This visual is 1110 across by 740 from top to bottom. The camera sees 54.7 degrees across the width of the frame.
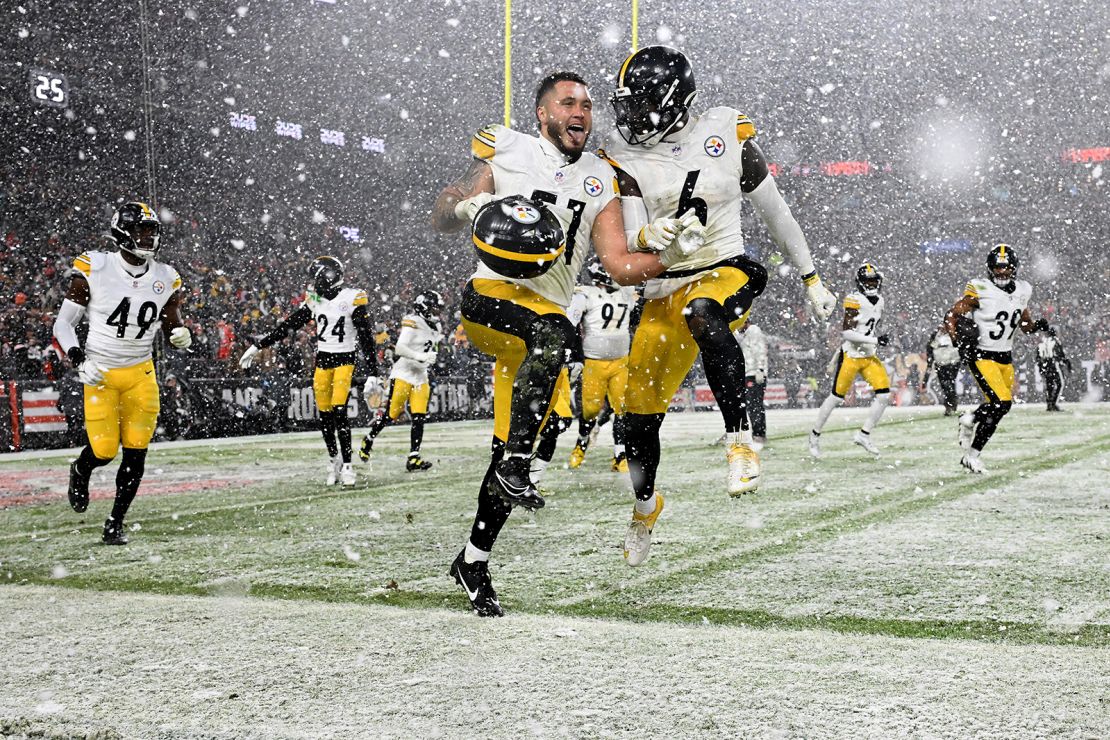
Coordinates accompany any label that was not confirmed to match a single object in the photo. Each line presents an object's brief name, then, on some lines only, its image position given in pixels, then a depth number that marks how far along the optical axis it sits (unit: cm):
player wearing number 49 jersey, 683
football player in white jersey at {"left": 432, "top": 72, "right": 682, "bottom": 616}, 409
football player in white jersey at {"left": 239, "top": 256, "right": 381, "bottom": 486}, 1002
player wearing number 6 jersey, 449
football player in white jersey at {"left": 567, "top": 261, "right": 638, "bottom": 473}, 1097
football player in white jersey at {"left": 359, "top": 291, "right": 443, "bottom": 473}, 1184
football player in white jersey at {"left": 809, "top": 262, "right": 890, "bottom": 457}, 1214
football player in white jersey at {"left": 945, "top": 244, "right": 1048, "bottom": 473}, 979
